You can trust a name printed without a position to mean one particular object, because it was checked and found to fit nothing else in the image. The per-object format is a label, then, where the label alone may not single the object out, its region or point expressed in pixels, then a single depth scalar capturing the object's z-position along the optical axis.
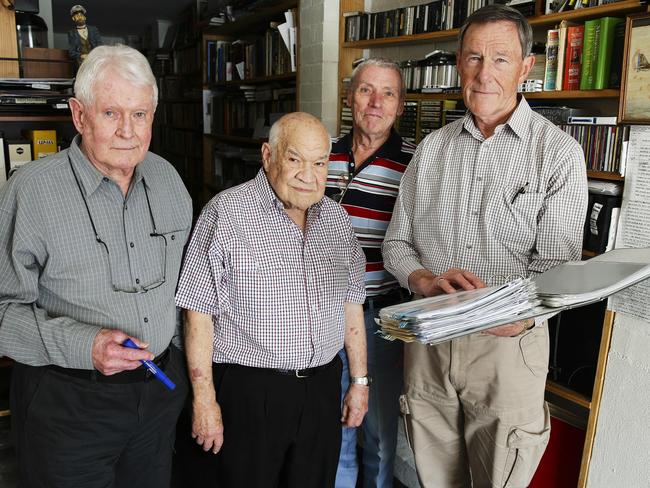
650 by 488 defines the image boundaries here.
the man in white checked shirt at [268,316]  1.61
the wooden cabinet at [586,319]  2.00
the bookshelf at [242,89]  4.15
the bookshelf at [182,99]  6.39
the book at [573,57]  2.12
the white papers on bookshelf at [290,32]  3.82
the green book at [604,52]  2.01
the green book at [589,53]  2.06
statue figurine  2.74
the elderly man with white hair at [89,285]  1.41
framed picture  1.85
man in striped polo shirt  2.16
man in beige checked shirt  1.61
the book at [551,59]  2.21
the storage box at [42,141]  2.83
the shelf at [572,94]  2.02
